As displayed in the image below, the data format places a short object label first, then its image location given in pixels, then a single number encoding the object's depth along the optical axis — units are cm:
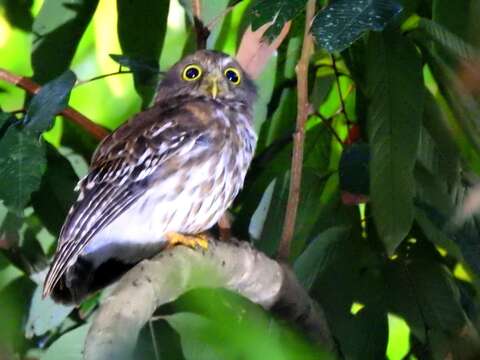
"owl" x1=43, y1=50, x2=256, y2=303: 466
